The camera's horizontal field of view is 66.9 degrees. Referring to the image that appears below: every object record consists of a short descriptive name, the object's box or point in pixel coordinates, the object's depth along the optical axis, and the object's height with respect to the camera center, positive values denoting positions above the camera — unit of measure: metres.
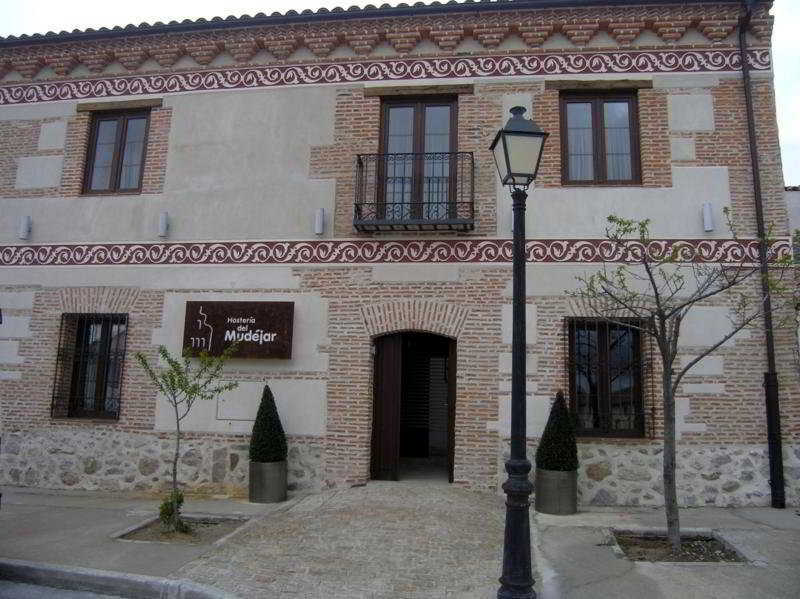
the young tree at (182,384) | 6.79 +0.17
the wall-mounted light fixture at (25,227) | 9.62 +2.60
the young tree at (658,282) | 8.09 +1.74
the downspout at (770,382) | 7.77 +0.42
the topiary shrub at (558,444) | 7.43 -0.44
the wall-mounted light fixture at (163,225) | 9.23 +2.60
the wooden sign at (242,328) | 8.71 +1.02
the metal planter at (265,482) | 8.10 -1.09
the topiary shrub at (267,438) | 8.12 -0.51
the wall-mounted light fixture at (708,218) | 8.30 +2.63
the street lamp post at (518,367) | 4.46 +0.31
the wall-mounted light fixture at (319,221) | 8.88 +2.61
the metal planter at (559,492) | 7.39 -1.01
